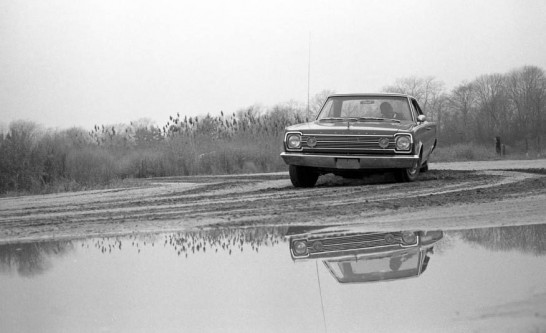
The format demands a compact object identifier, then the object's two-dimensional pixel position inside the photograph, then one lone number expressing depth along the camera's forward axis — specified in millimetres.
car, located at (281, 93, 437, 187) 12781
